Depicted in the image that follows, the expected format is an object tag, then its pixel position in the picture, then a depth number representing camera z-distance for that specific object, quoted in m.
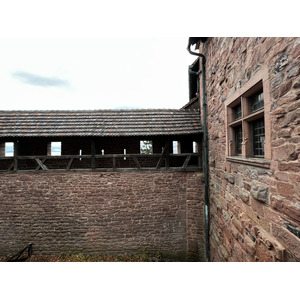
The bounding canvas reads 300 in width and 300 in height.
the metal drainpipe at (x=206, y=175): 4.60
